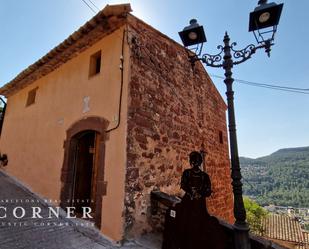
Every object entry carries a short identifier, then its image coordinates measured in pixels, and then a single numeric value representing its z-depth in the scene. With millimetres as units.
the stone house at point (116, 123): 3947
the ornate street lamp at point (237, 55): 2883
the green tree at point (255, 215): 18234
